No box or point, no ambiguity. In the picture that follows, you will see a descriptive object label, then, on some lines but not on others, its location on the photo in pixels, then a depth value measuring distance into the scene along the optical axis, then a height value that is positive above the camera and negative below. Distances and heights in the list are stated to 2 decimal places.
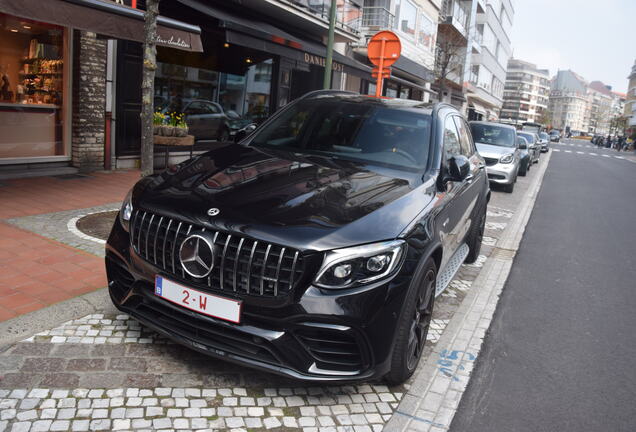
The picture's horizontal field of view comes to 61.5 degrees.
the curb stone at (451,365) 2.92 -1.54
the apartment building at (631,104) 93.28 +8.64
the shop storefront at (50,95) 8.84 -0.03
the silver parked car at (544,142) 38.94 -0.20
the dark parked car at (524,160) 18.32 -0.78
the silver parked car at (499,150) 13.09 -0.37
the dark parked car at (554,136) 83.06 +0.57
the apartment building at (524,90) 173.00 +15.29
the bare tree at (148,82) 5.49 +0.21
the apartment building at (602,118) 193.73 +9.37
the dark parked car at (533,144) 22.86 -0.24
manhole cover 5.68 -1.40
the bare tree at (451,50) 29.25 +5.01
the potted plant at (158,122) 10.39 -0.37
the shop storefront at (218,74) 10.30 +0.86
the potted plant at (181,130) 10.63 -0.48
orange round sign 10.46 +1.49
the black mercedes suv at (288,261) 2.62 -0.75
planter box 10.30 -0.69
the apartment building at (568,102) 198.38 +14.38
